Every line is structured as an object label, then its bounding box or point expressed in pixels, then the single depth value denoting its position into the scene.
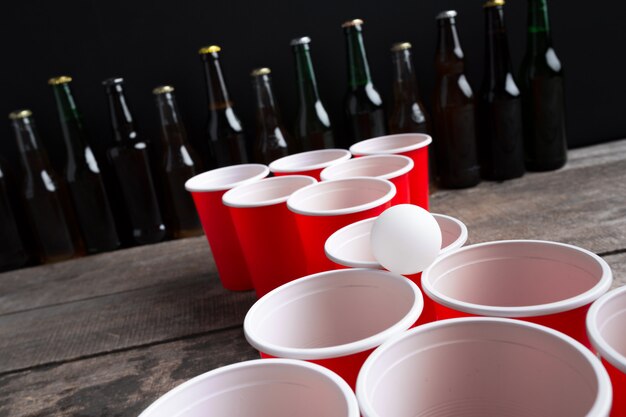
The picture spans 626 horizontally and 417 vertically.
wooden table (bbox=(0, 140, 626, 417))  0.71
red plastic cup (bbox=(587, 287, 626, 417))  0.32
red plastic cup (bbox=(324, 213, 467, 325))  0.60
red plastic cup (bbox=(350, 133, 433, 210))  0.88
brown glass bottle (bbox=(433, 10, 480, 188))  1.19
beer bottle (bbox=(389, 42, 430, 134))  1.20
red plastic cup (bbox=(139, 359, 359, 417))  0.36
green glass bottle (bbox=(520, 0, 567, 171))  1.20
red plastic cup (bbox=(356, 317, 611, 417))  0.35
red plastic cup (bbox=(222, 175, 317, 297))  0.77
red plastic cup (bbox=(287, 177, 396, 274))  0.67
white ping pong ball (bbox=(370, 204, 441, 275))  0.49
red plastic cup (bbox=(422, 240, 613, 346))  0.46
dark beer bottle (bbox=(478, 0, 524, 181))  1.17
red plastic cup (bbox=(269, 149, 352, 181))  0.90
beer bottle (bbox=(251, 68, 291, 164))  1.21
